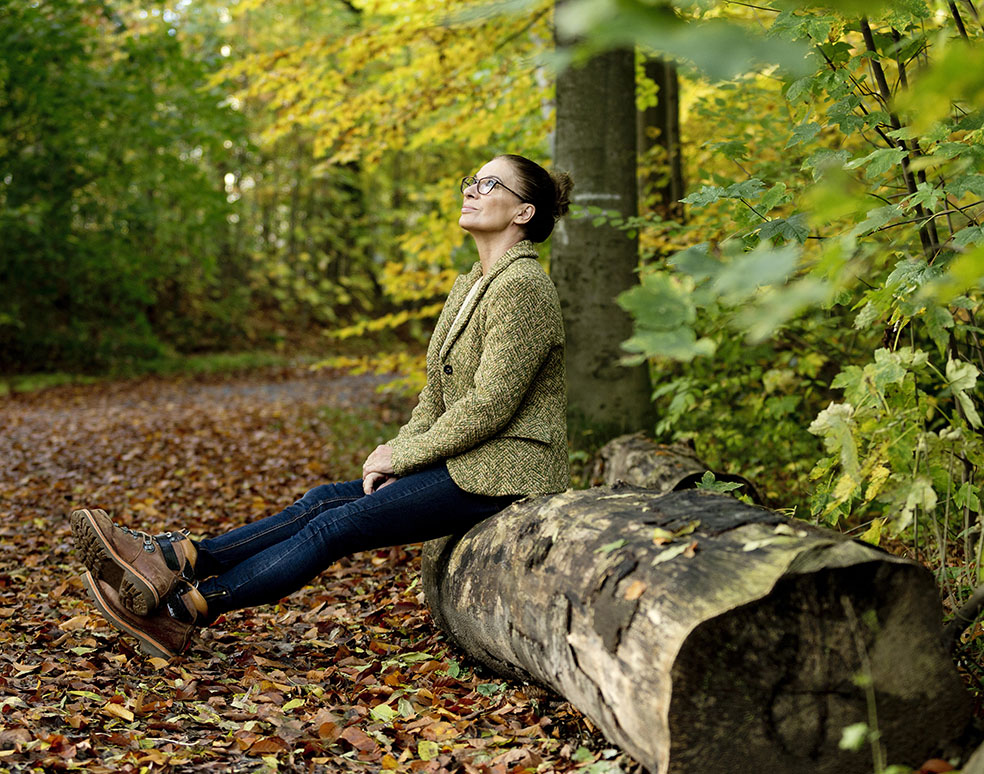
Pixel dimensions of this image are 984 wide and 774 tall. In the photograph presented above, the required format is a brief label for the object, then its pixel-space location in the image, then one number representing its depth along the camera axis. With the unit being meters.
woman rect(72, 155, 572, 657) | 2.91
